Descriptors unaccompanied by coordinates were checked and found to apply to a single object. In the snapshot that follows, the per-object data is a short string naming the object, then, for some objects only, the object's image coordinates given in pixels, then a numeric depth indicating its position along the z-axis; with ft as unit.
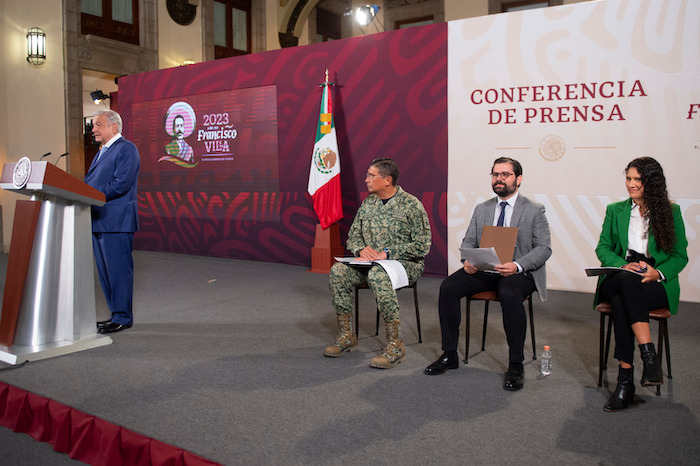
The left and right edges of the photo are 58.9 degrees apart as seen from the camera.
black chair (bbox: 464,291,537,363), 10.41
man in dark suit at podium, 12.56
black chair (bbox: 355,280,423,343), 11.65
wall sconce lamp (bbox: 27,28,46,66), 27.91
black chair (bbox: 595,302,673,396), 9.12
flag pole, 21.12
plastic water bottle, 10.03
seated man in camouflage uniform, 11.17
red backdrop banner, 20.03
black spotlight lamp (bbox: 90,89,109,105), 28.30
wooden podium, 10.69
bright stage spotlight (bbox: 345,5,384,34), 30.14
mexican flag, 21.01
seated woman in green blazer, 8.69
